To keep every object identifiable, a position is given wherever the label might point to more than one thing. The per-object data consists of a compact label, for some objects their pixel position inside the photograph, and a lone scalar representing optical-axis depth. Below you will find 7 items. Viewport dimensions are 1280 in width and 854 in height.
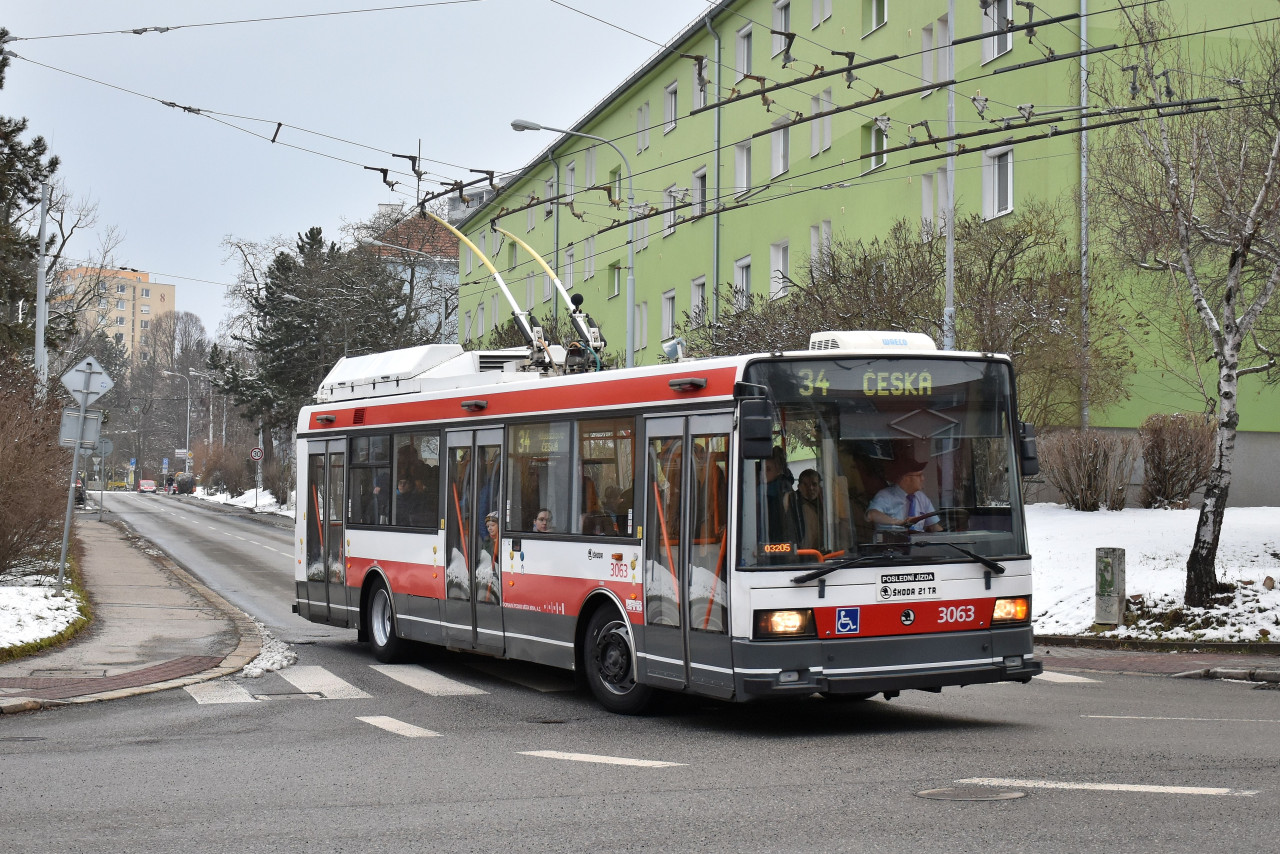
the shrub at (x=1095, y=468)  22.92
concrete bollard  16.92
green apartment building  27.19
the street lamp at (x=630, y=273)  26.60
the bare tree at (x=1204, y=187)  16.89
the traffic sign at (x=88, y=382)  19.14
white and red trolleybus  9.39
